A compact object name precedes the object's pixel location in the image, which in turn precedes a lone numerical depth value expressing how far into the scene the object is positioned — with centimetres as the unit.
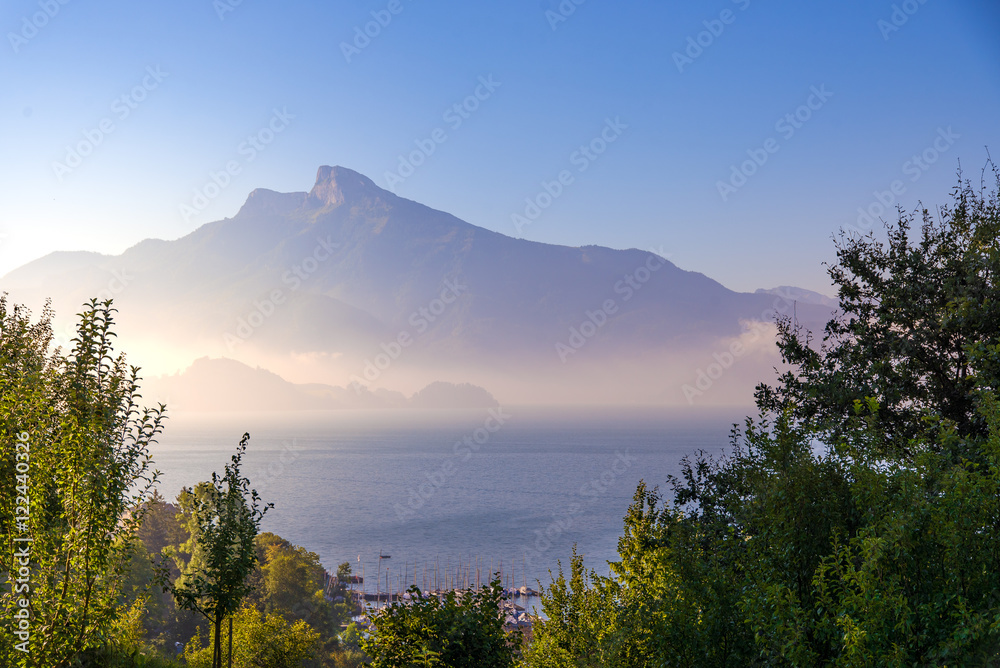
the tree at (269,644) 2323
